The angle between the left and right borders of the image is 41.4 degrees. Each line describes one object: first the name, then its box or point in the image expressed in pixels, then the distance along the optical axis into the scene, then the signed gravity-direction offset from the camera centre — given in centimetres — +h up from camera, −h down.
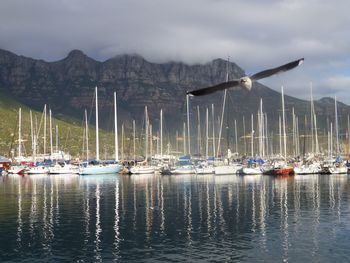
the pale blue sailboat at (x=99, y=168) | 12656 -184
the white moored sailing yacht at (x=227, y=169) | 12275 -300
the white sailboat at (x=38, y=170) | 13912 -214
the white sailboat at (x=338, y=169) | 11975 -365
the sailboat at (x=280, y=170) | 11781 -349
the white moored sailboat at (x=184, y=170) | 12762 -303
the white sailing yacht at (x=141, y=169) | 13012 -266
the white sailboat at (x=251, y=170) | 11975 -351
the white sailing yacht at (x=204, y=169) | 12438 -291
